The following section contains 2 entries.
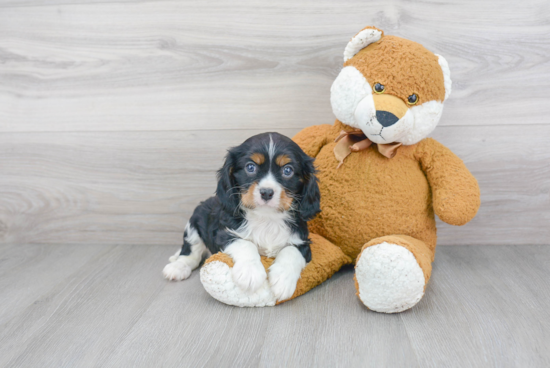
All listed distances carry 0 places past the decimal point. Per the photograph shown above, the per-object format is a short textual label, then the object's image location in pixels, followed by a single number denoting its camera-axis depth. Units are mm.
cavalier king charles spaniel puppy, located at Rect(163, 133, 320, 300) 674
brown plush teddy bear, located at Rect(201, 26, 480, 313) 659
